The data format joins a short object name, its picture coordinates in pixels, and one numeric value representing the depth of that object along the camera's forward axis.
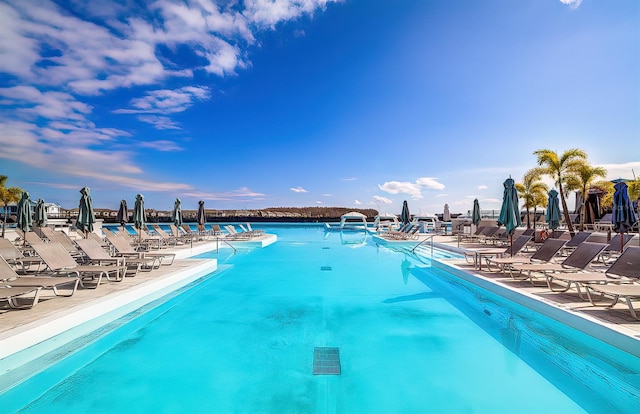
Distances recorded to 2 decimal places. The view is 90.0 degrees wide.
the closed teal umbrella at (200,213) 14.88
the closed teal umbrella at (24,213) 9.56
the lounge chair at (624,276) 3.58
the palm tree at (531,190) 20.62
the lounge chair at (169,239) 11.29
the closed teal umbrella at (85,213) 7.79
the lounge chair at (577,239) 8.46
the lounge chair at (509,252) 7.06
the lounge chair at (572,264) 5.27
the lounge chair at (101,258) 6.02
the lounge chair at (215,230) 15.92
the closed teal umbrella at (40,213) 11.12
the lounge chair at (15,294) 3.48
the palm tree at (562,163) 15.77
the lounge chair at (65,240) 7.68
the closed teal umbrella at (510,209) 7.34
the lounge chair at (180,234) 12.61
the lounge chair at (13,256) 6.14
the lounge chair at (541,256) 6.09
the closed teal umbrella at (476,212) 13.93
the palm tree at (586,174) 15.89
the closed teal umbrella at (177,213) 14.04
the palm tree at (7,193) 16.50
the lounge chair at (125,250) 6.93
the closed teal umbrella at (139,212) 9.76
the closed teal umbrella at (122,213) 11.38
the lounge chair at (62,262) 4.94
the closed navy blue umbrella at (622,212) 7.12
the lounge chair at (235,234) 14.83
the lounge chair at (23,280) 3.88
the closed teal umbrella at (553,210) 10.14
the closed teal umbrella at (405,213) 17.17
